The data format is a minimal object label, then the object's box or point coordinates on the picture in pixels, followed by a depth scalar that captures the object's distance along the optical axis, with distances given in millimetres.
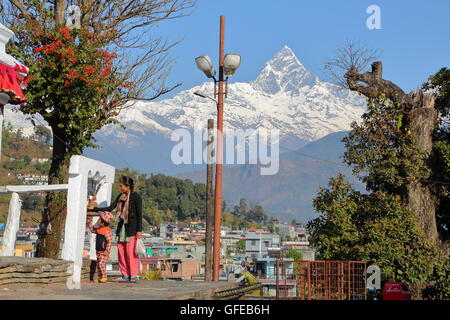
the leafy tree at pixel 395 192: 23031
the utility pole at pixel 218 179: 18172
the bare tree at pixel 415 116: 24266
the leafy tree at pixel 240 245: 180500
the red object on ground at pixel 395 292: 19511
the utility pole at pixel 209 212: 19906
